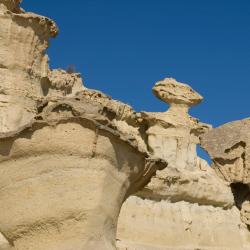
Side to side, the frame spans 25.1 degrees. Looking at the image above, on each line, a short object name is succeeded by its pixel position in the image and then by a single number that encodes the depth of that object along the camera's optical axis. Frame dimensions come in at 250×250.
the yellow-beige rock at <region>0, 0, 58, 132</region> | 9.74
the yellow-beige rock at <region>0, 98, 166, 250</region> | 4.52
